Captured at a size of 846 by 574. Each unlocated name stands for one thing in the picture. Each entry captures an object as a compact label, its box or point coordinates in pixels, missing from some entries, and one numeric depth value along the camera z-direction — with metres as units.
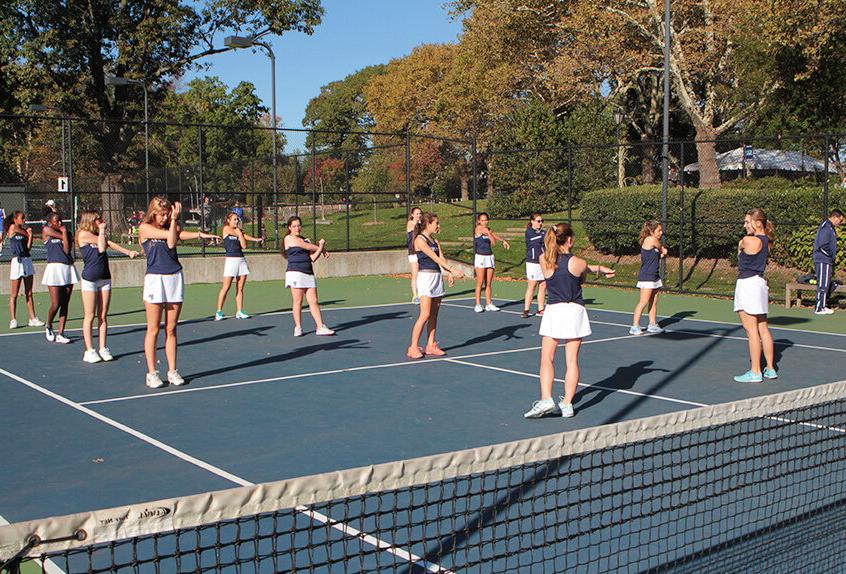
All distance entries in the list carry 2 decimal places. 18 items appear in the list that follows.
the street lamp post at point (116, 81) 34.19
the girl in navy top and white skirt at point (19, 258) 15.44
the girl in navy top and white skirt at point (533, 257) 17.11
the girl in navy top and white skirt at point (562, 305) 8.93
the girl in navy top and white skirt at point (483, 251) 17.94
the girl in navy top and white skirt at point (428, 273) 12.43
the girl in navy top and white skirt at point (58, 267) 13.80
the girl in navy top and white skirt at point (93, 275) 12.25
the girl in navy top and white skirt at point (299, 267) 14.61
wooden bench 19.05
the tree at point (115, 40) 36.56
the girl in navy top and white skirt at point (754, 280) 10.88
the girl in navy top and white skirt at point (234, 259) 16.36
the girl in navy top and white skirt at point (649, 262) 14.71
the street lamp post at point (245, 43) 26.38
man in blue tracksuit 18.05
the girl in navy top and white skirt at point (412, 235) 17.16
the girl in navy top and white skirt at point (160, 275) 10.49
